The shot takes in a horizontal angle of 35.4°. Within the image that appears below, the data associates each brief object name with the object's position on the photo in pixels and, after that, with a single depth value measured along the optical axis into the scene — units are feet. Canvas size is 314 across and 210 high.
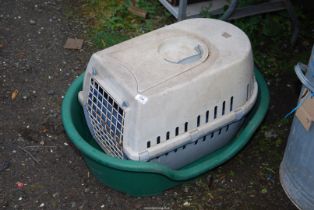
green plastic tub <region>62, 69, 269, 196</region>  5.64
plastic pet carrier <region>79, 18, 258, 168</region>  5.49
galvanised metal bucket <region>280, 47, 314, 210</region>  5.47
